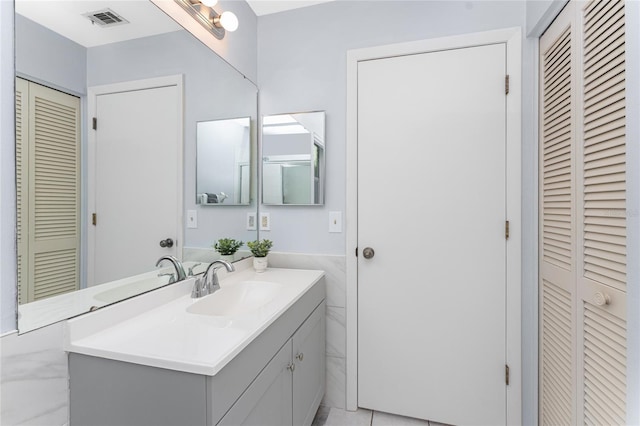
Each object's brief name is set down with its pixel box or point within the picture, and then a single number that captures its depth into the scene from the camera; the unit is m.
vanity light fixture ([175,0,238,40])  1.45
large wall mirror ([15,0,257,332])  0.82
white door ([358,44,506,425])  1.62
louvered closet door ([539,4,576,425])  1.24
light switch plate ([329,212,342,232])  1.86
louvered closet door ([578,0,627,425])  0.94
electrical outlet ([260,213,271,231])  2.02
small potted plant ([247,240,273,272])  1.84
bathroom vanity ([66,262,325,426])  0.81
